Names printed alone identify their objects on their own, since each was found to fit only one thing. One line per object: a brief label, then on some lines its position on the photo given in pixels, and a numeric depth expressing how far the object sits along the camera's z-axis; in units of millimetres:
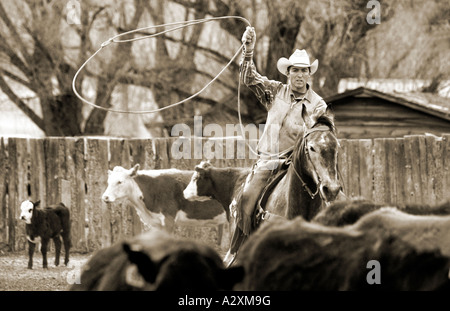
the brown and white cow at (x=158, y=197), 26047
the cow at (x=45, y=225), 25547
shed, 39906
